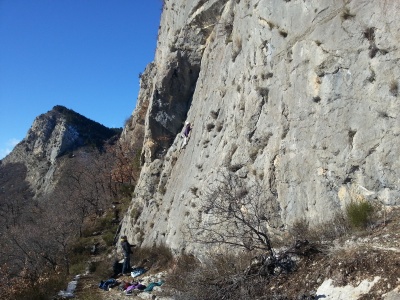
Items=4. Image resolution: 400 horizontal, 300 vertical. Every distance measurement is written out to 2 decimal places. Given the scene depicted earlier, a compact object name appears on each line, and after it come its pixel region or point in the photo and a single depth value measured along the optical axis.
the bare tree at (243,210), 7.97
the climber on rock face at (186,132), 19.12
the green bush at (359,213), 7.52
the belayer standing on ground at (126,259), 15.00
